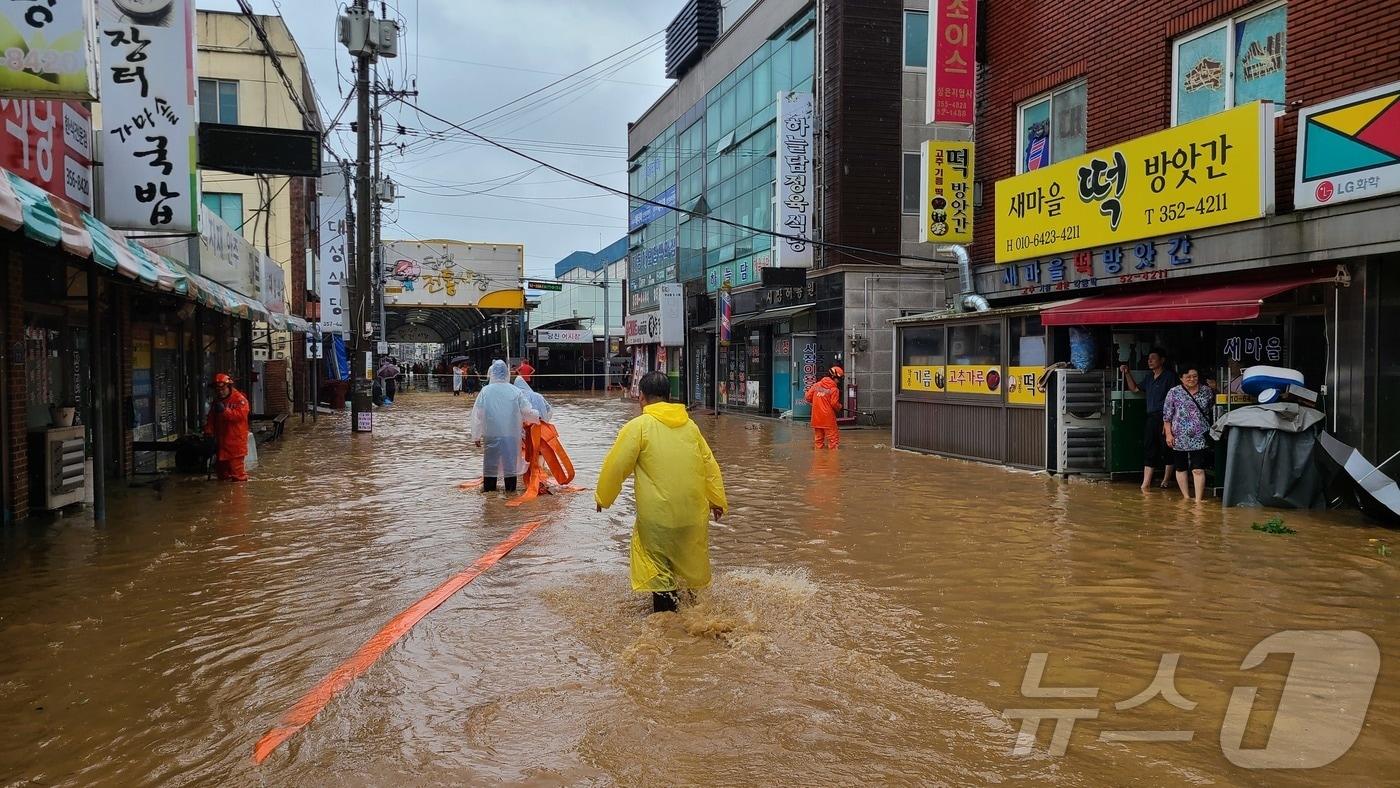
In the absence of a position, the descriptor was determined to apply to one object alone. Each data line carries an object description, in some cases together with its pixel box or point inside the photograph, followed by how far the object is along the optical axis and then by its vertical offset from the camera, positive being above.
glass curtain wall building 26.25 +6.46
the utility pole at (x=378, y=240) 29.52 +4.41
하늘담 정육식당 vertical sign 23.11 +4.87
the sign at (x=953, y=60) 15.56 +5.04
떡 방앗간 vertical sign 16.06 +2.94
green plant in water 8.74 -1.49
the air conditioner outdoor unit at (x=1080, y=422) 12.60 -0.75
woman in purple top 10.70 -0.62
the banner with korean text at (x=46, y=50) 6.73 +2.26
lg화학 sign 8.93 +2.14
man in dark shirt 11.54 -0.53
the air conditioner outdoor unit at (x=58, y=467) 9.58 -1.05
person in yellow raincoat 5.74 -0.80
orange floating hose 4.21 -1.63
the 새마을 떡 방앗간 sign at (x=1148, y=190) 10.47 +2.25
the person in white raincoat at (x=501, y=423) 11.65 -0.71
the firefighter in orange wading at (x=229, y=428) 12.99 -0.86
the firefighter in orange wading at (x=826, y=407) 17.06 -0.74
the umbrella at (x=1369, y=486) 8.83 -1.13
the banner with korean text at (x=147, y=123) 10.21 +2.62
